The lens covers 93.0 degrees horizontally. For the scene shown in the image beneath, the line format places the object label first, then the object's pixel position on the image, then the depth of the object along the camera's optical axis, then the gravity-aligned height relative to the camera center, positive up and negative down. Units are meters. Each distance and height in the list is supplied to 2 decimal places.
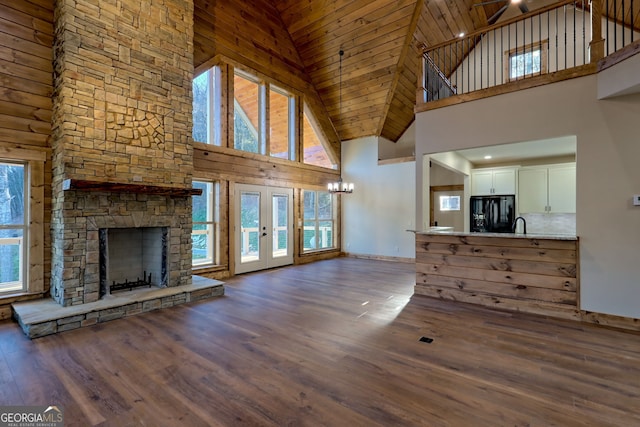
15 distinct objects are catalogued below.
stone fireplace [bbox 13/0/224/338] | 3.84 +0.72
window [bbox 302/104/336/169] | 8.64 +2.06
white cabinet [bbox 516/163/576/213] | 5.93 +0.50
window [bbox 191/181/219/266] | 6.07 -0.25
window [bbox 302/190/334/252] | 8.45 -0.21
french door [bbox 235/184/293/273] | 6.68 -0.33
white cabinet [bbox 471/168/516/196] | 6.55 +0.73
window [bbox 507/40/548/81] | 7.54 +3.89
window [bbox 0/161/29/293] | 3.98 -0.18
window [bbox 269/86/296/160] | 7.88 +2.34
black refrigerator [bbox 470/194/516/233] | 6.64 +0.01
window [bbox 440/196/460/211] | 8.27 +0.29
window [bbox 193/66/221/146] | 6.12 +2.20
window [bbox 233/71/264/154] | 6.86 +2.36
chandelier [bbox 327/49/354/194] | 7.22 +0.64
